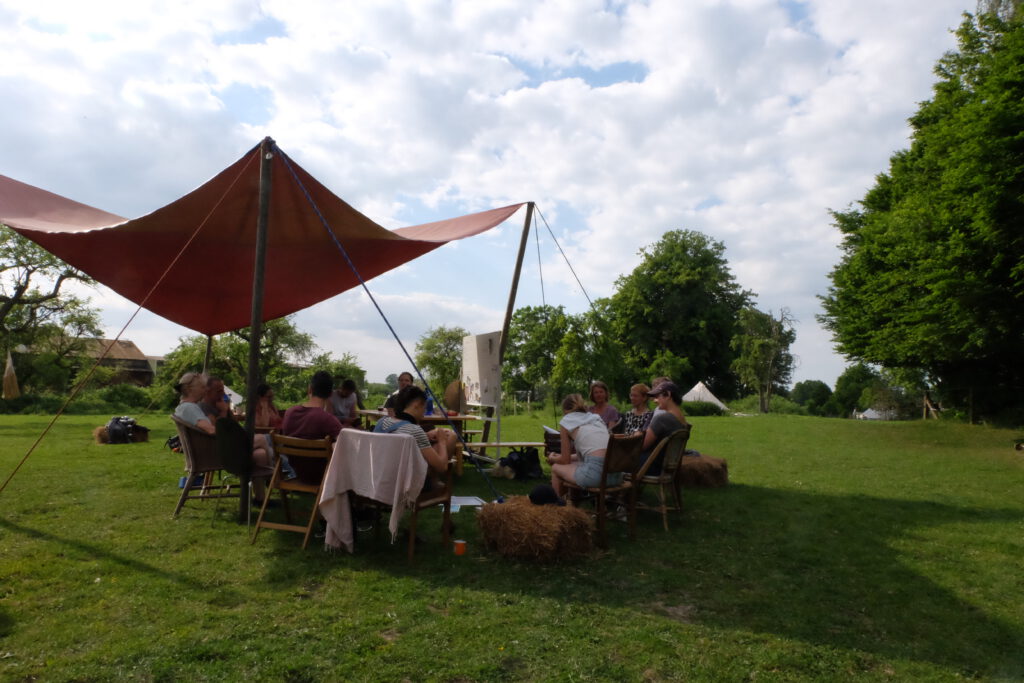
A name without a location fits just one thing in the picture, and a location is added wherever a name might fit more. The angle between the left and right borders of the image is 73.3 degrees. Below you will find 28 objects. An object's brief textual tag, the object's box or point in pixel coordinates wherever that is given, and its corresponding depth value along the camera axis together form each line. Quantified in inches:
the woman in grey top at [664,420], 243.8
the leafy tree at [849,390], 1865.2
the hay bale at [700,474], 312.8
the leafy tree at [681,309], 1565.0
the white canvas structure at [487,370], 367.2
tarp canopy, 262.1
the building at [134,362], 2060.8
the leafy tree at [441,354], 1625.5
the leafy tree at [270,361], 1263.5
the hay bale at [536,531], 180.2
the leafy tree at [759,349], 1539.1
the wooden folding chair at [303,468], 186.2
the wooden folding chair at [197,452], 219.9
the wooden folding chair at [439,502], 191.9
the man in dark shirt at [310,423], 197.9
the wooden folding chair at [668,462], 230.5
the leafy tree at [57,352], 1147.3
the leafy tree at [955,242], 502.0
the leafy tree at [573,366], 1018.1
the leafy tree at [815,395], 2000.5
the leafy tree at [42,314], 861.8
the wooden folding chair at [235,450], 212.4
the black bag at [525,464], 332.5
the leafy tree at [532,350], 1846.7
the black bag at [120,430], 453.4
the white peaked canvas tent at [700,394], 1454.8
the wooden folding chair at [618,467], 206.1
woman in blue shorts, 215.5
